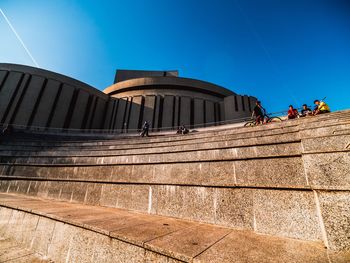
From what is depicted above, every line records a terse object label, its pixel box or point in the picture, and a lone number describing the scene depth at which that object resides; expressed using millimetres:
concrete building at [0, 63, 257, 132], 25078
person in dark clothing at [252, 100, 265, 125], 9609
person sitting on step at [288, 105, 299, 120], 9555
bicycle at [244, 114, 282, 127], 10394
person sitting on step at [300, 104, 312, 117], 10296
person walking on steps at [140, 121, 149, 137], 14527
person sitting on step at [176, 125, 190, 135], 14791
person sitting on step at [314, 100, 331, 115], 7684
